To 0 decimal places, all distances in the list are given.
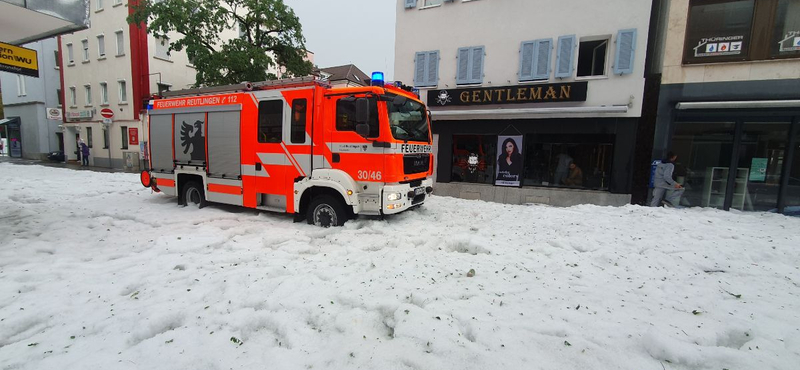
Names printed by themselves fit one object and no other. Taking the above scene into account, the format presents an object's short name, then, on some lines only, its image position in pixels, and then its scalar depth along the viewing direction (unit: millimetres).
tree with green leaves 12133
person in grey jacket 9133
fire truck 5992
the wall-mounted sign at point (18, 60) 6734
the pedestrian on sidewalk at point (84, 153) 21094
